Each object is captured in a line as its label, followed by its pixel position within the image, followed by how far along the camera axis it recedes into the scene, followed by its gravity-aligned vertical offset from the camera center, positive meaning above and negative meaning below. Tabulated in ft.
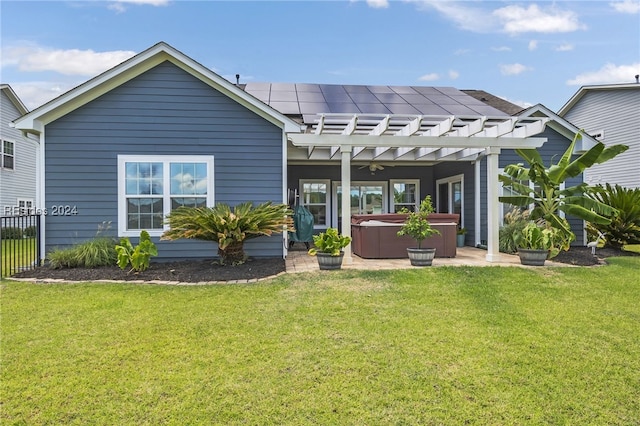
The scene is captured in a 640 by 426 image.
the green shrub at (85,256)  25.30 -2.63
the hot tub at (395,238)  29.58 -1.82
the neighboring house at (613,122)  53.21 +12.64
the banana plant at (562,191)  28.02 +1.57
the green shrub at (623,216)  34.01 -0.29
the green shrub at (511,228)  32.71 -1.26
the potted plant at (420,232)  25.53 -1.22
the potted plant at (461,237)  38.78 -2.29
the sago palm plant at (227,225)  24.30 -0.69
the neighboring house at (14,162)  57.57 +7.83
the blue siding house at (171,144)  27.07 +4.72
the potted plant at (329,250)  24.47 -2.22
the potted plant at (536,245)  26.14 -2.12
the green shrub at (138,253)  22.89 -2.27
